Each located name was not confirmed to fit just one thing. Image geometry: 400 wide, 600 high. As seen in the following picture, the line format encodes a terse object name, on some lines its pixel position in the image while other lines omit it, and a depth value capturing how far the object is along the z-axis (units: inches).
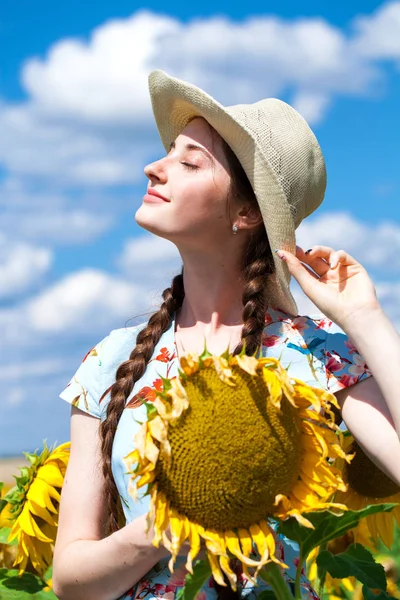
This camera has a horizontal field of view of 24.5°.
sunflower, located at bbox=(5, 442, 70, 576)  134.4
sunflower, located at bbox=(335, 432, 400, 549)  121.6
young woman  109.0
